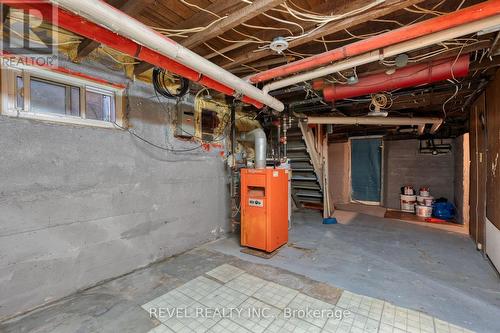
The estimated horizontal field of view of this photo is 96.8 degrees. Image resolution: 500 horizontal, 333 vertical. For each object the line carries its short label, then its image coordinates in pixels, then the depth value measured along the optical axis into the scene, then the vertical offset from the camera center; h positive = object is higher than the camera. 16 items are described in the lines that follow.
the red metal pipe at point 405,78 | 2.01 +0.87
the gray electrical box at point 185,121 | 2.92 +0.60
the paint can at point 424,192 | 5.09 -0.64
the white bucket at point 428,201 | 4.92 -0.82
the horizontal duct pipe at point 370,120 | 3.61 +0.73
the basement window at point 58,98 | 1.74 +0.61
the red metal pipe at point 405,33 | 1.30 +0.89
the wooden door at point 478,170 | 2.84 -0.08
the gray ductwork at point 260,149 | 3.08 +0.22
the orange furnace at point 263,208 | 2.86 -0.58
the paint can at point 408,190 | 5.36 -0.63
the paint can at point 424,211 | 4.88 -1.03
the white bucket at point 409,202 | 5.31 -0.92
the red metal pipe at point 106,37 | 1.17 +0.82
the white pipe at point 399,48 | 1.38 +0.87
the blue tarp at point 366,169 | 6.06 -0.13
